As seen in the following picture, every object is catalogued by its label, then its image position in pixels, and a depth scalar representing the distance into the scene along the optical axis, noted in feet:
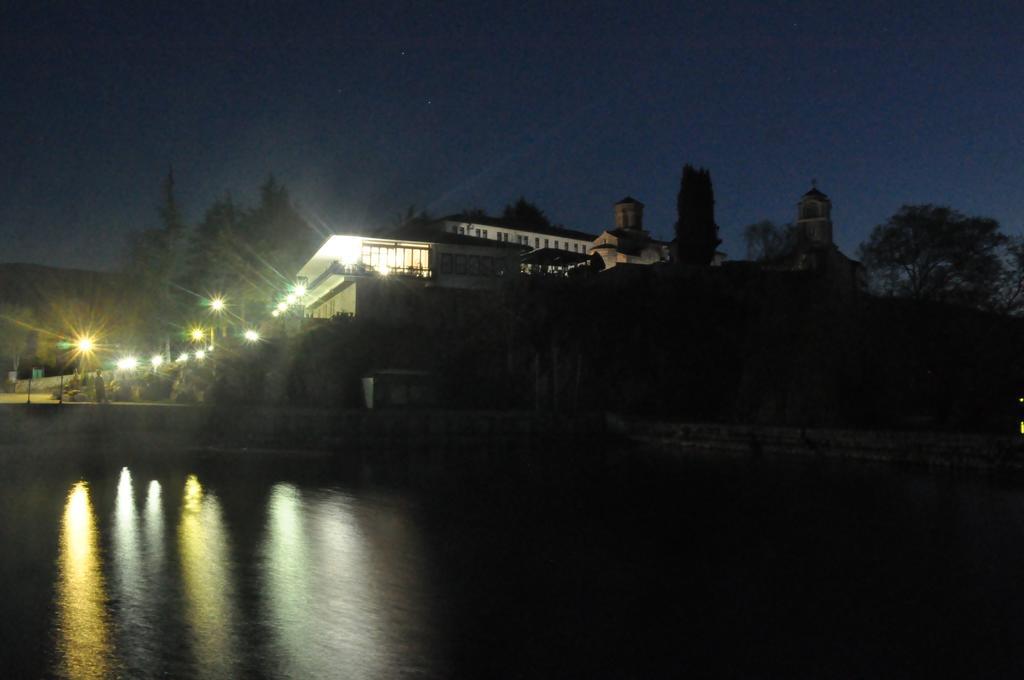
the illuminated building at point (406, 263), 155.63
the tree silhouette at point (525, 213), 315.78
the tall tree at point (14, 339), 228.84
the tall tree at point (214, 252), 220.02
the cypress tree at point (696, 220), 193.47
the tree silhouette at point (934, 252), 109.17
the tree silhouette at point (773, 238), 203.72
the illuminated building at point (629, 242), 234.99
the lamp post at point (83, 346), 175.42
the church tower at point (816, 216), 234.79
